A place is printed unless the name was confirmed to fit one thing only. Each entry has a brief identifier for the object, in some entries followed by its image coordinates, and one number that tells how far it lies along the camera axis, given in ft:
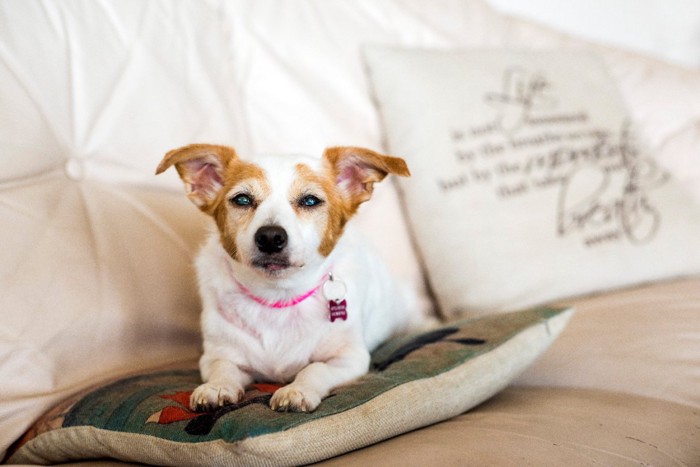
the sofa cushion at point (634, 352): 3.62
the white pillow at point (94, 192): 3.51
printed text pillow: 5.23
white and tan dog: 3.48
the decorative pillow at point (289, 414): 2.53
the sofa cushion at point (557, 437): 2.50
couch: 3.22
